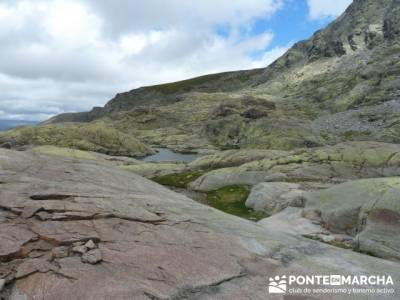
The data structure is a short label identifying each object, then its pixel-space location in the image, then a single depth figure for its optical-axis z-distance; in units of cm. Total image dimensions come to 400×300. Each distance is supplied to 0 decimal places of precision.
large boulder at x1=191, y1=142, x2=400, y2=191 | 5781
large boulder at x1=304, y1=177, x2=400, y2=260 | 2709
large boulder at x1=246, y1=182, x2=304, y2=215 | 4291
